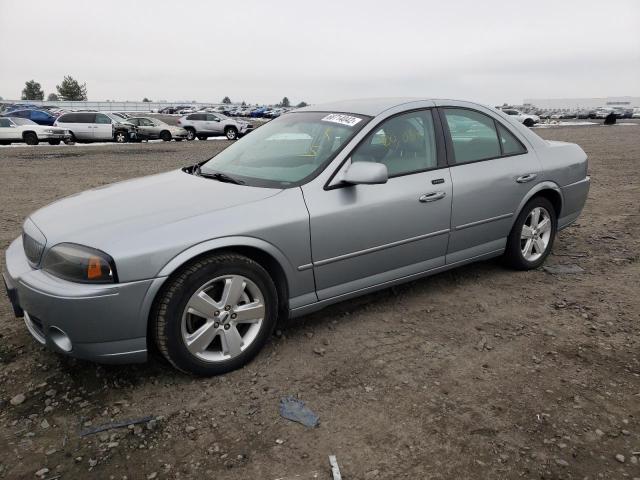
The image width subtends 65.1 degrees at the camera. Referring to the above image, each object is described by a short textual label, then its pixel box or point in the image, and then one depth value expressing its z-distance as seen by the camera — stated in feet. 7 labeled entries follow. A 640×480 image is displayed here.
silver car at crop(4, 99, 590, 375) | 8.41
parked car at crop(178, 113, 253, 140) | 87.92
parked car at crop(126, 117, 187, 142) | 79.15
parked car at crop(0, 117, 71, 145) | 67.77
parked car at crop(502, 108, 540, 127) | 138.54
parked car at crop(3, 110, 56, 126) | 86.65
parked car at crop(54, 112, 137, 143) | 72.38
